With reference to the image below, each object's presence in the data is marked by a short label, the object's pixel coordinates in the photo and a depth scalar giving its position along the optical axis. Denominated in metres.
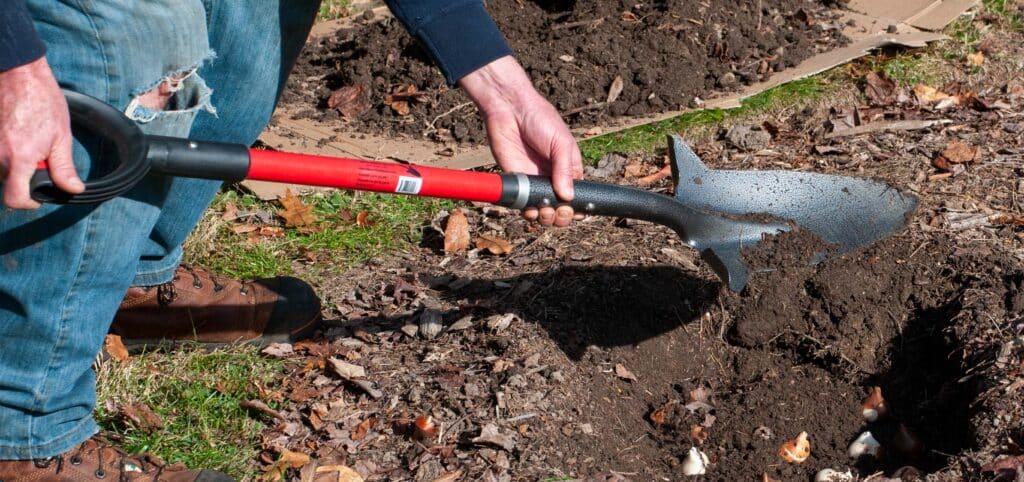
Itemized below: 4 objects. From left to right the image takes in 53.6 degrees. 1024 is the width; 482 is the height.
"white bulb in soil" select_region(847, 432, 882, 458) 2.93
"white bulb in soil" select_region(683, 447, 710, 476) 2.88
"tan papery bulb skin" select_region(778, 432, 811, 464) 2.95
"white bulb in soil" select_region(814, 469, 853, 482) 2.75
